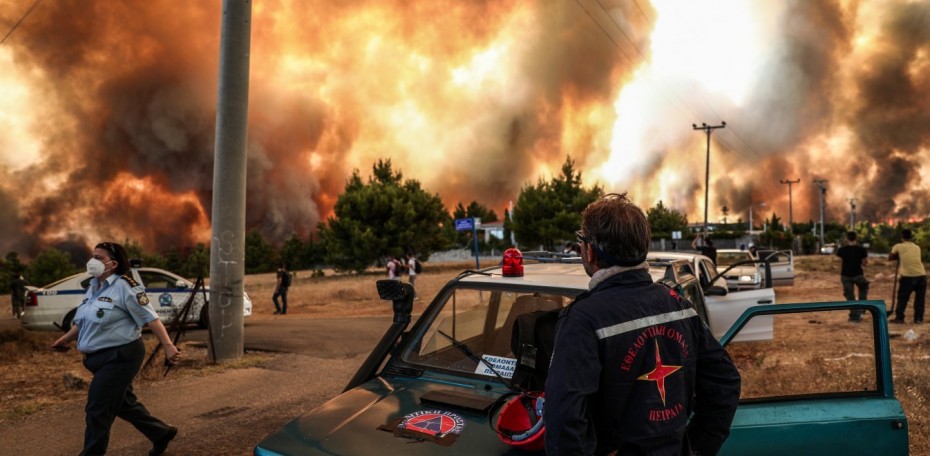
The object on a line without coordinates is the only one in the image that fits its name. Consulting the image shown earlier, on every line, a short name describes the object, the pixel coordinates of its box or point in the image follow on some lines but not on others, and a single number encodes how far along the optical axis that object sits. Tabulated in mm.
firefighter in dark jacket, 1862
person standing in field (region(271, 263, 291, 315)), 19469
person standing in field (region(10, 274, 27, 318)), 19516
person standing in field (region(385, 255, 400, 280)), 20281
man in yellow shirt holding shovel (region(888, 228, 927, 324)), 11609
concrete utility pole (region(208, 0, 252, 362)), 8938
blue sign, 19016
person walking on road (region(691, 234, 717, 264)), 18094
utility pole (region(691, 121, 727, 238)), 48906
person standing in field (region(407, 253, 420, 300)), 21469
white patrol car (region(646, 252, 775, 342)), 8477
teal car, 2699
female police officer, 4238
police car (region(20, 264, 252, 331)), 12750
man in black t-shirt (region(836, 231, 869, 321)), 12359
